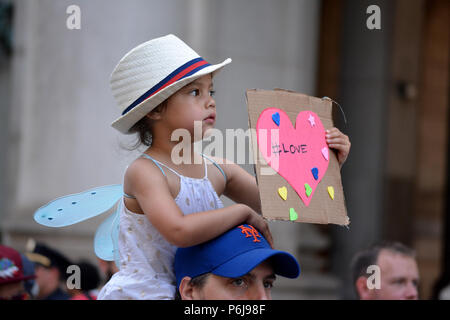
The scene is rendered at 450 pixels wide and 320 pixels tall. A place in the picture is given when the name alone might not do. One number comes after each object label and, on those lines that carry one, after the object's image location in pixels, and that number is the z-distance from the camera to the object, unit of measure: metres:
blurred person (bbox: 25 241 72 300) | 9.95
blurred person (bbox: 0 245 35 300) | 7.36
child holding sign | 4.54
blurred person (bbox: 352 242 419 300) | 7.48
